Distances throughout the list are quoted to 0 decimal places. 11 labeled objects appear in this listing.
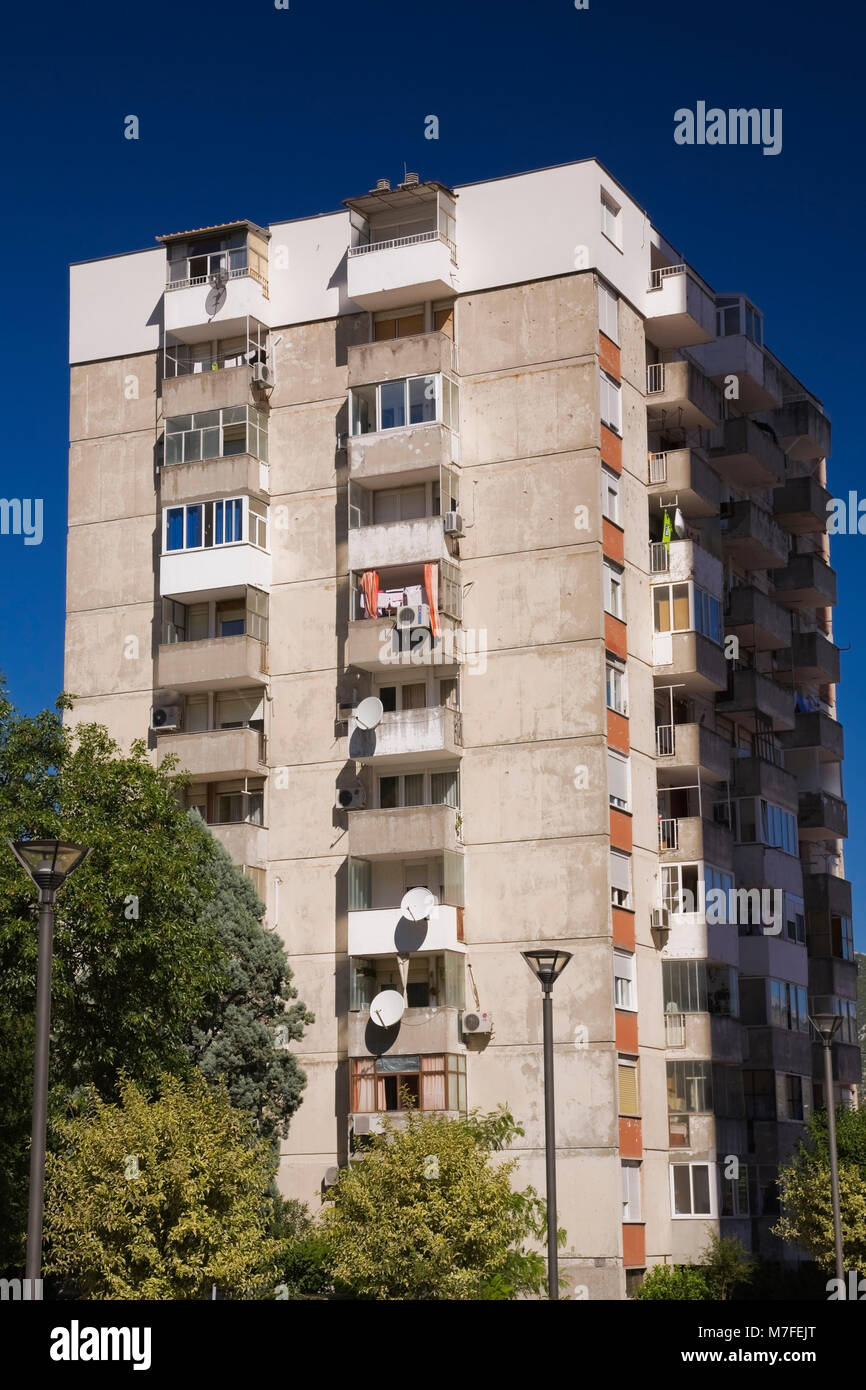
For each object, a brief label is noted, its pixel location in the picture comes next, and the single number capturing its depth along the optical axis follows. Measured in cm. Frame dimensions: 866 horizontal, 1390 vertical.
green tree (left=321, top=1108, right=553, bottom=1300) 3556
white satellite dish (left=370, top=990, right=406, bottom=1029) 4462
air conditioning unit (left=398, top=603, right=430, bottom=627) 4641
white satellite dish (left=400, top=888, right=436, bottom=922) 4516
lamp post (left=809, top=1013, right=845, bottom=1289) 3672
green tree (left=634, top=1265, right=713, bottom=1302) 4338
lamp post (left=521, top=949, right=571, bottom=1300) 2825
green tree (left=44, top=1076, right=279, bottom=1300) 3272
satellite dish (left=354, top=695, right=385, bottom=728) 4659
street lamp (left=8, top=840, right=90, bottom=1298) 2036
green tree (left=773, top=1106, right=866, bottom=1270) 4381
